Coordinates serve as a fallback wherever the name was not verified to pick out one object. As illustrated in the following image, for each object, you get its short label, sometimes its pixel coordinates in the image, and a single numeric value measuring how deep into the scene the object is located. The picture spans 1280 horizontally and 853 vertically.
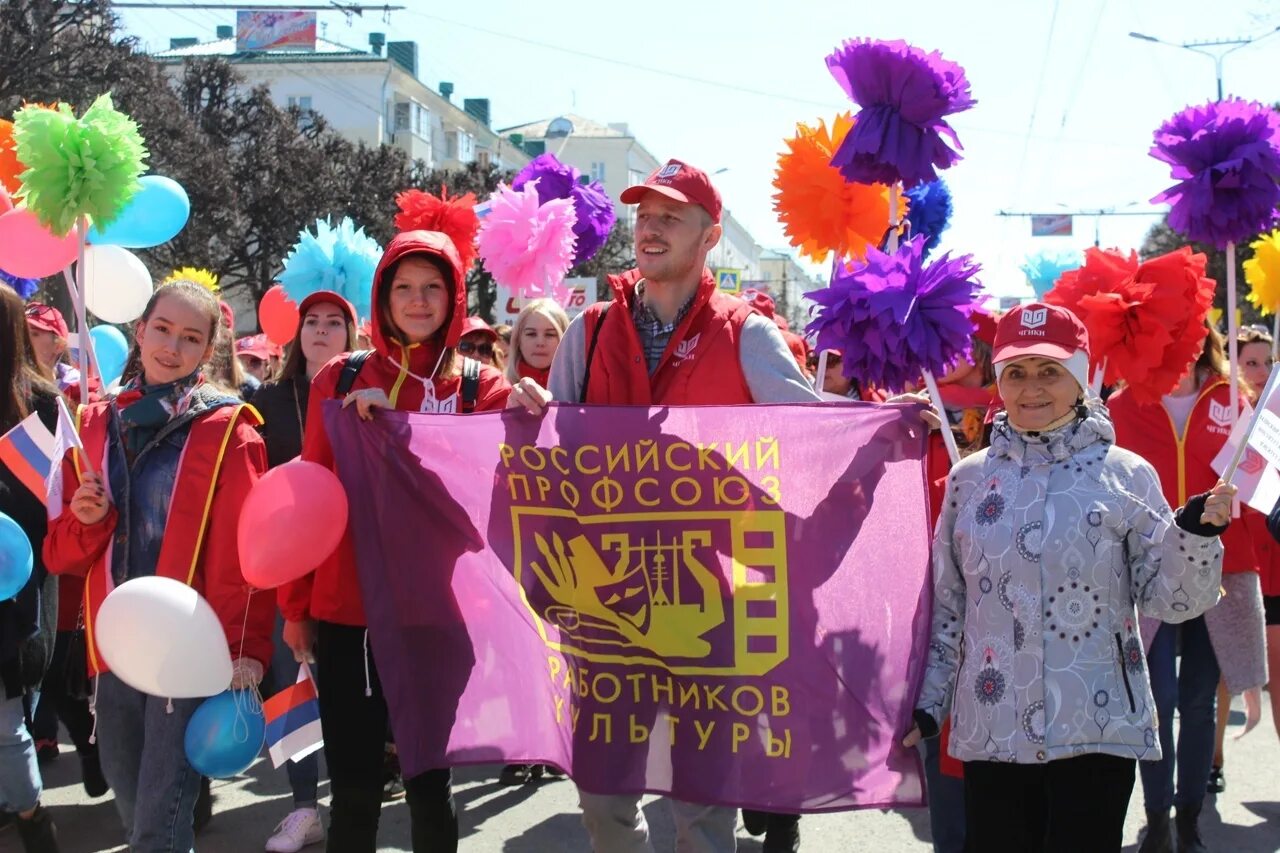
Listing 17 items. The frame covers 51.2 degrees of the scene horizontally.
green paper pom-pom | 4.33
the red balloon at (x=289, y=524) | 3.69
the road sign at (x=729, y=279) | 24.13
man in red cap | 3.74
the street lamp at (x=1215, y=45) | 27.03
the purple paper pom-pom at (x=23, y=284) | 6.33
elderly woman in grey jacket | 3.29
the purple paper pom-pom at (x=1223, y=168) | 4.45
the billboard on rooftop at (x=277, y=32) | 60.56
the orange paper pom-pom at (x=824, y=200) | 5.08
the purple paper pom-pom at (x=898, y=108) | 4.22
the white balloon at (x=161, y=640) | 3.65
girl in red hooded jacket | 3.89
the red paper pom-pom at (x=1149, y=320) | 3.98
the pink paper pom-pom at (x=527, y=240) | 7.35
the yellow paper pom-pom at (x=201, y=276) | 5.68
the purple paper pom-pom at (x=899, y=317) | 3.78
